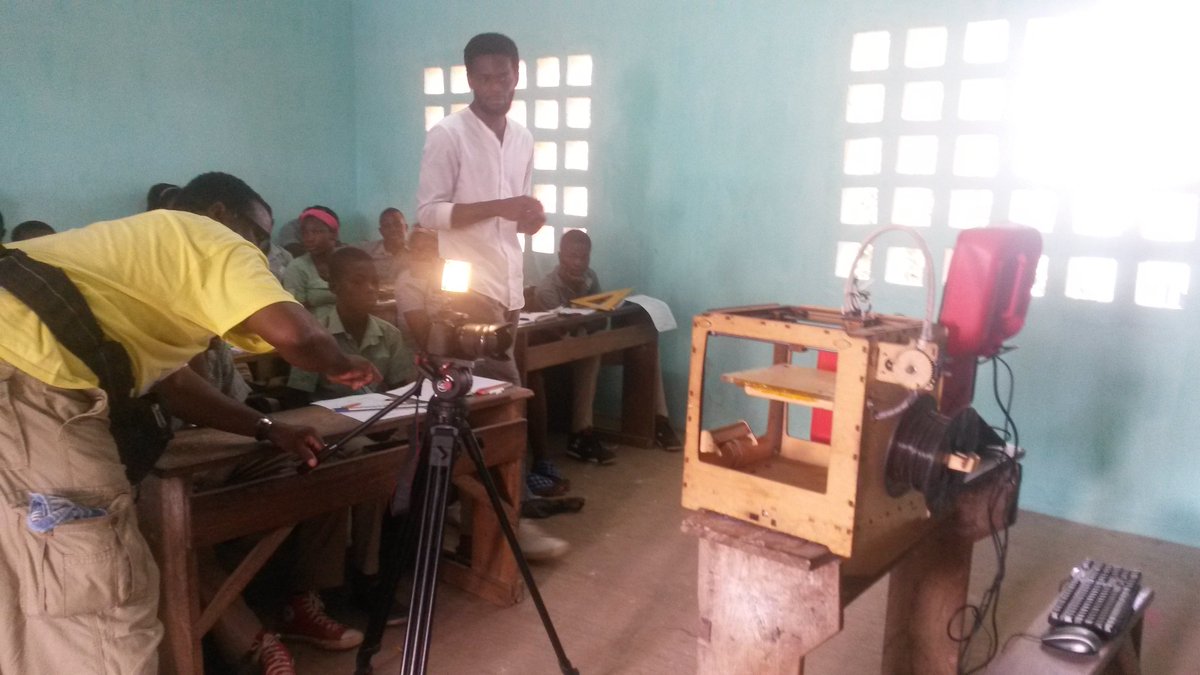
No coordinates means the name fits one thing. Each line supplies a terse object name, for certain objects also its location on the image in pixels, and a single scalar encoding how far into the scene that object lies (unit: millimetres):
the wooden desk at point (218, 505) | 1652
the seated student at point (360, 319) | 2760
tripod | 1662
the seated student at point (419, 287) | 1688
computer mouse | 1643
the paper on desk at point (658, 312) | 3949
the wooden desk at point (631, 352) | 3857
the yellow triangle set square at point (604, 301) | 3913
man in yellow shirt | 1300
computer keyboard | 1712
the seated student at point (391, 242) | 4828
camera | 1599
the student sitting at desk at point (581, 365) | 3918
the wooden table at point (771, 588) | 1300
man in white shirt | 2584
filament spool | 1339
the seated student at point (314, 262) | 3422
